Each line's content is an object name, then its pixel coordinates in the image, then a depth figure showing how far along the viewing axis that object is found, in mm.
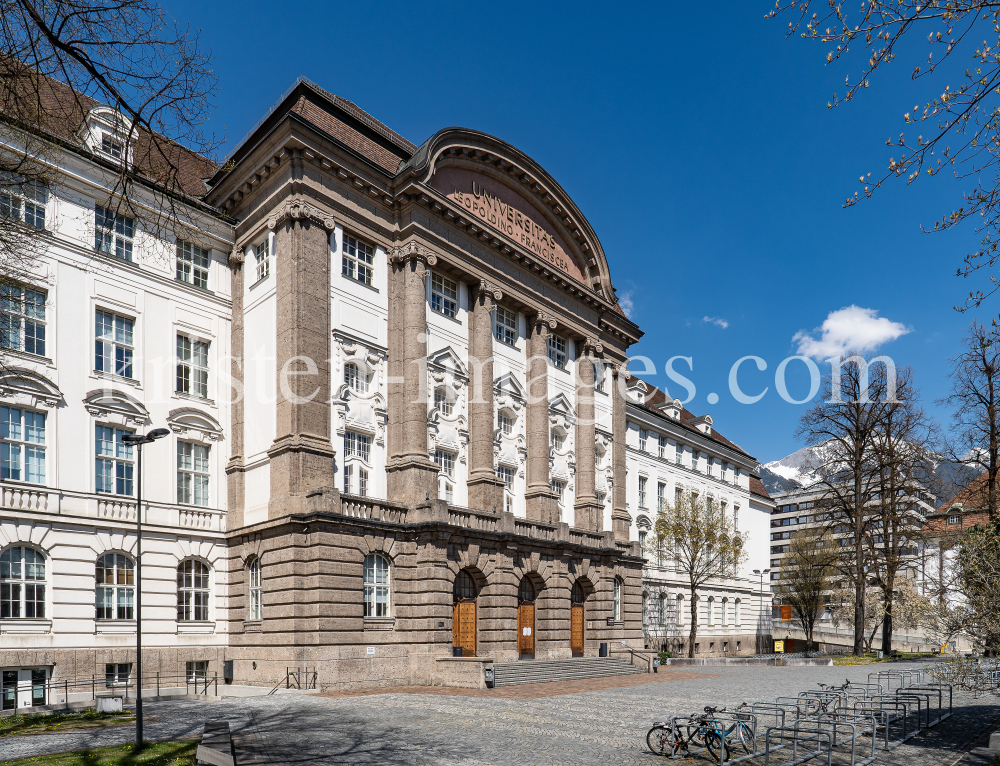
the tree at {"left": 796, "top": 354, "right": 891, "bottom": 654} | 49438
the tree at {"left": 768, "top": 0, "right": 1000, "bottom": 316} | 8180
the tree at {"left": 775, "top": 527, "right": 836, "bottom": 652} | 71312
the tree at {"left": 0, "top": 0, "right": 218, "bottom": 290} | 8570
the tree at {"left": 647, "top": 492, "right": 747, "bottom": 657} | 54438
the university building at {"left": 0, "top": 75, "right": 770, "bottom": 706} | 28922
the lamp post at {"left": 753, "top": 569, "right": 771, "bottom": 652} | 73938
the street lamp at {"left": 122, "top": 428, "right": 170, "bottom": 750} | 17688
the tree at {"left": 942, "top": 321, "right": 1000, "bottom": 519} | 40688
